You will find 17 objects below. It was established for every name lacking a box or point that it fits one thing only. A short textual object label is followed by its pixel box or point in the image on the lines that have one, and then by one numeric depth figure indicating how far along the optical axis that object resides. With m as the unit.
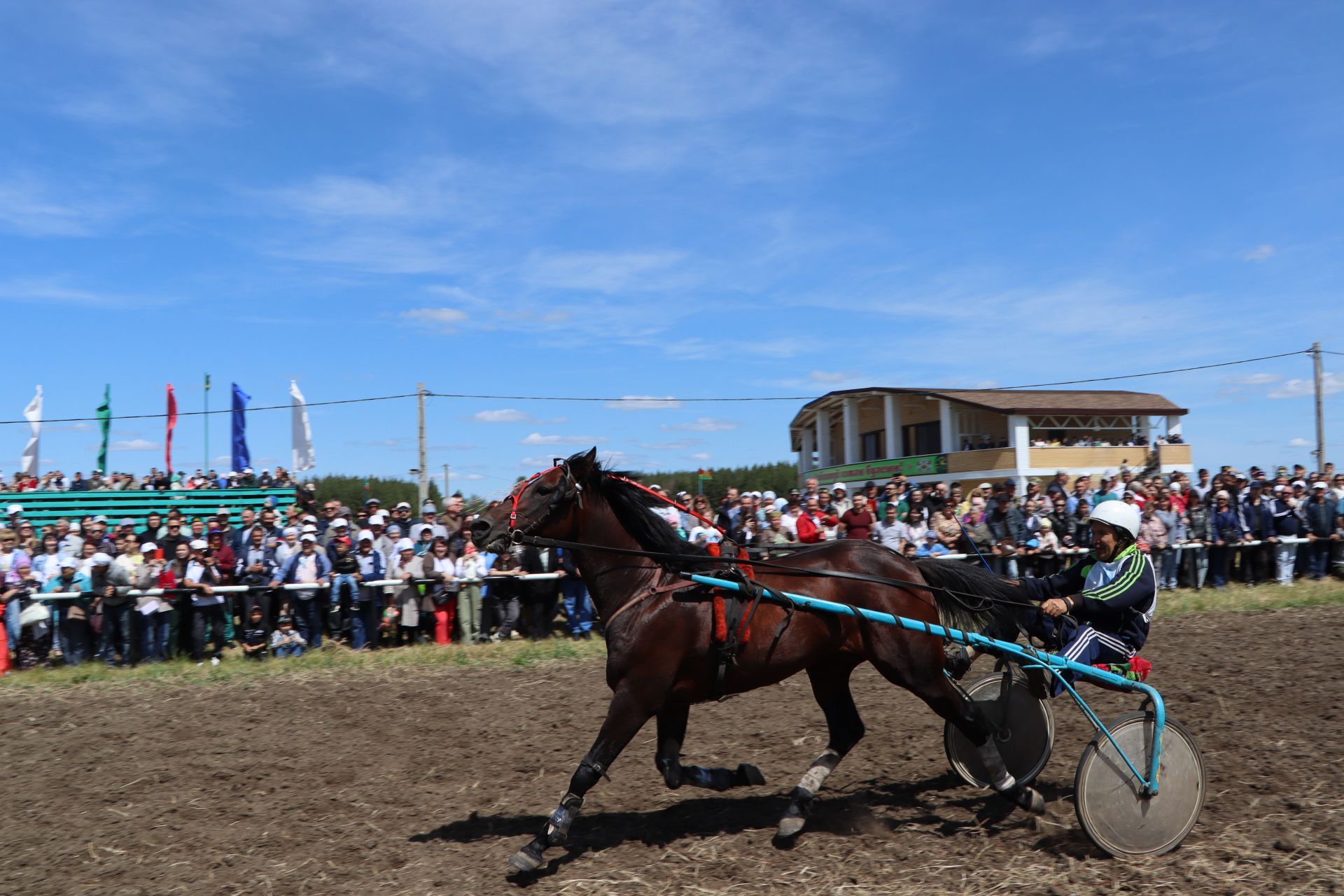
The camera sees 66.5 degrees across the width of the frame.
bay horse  5.20
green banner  35.38
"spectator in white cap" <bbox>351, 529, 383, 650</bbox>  11.25
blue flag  28.45
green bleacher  23.02
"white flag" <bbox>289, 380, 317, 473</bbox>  27.81
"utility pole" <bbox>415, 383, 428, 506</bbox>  22.90
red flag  29.38
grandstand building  33.75
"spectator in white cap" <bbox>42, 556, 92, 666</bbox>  10.70
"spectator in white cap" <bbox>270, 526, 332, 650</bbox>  11.23
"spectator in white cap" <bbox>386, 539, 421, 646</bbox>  11.39
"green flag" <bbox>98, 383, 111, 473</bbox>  28.69
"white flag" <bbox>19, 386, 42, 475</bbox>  27.59
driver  5.18
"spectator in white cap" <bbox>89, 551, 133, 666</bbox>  10.73
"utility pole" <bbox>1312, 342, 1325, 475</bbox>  28.03
